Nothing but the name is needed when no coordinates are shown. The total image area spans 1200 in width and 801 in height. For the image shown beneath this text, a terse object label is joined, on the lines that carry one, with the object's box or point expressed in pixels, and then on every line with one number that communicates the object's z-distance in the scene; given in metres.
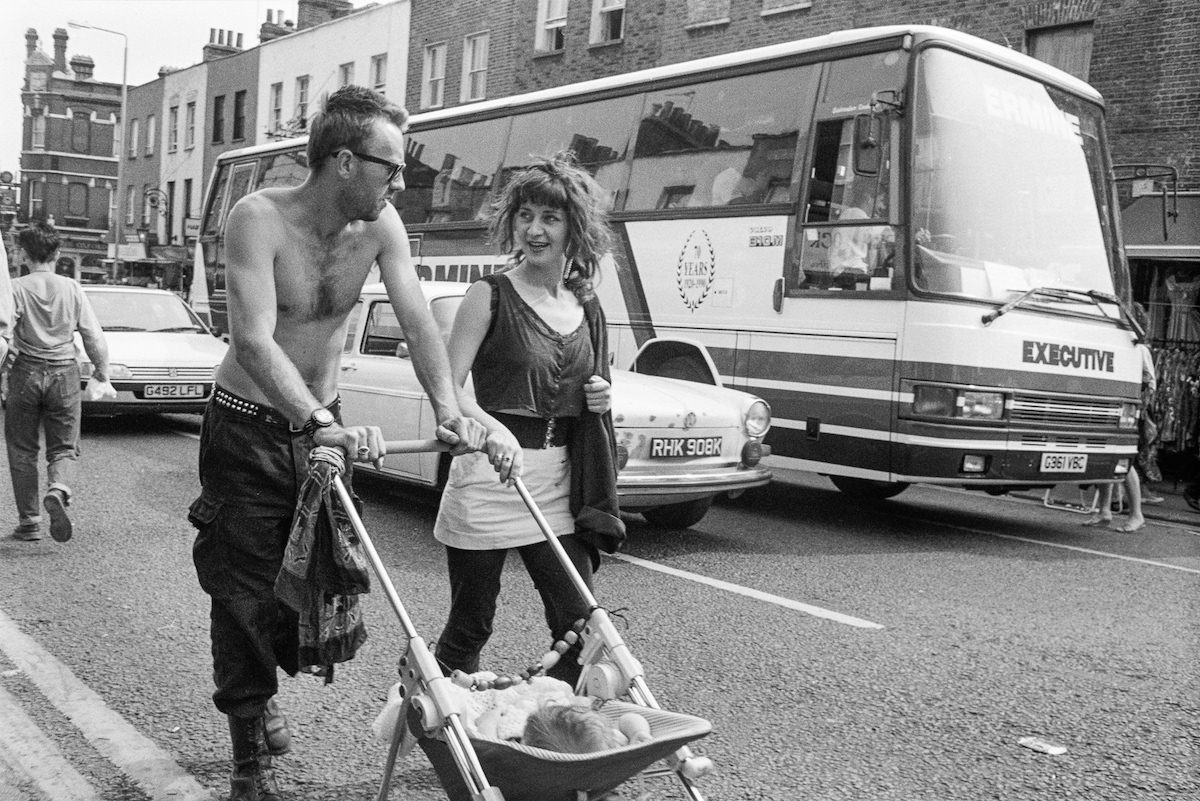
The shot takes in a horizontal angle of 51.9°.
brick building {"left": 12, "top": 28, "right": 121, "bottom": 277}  75.12
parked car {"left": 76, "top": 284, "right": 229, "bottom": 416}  12.48
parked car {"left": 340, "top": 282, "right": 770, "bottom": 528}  7.48
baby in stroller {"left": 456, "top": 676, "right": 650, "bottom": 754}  2.61
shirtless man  3.26
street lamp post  41.72
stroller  2.46
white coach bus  8.62
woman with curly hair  3.68
